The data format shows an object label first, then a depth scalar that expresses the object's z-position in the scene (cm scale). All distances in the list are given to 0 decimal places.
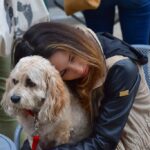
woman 325
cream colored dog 318
